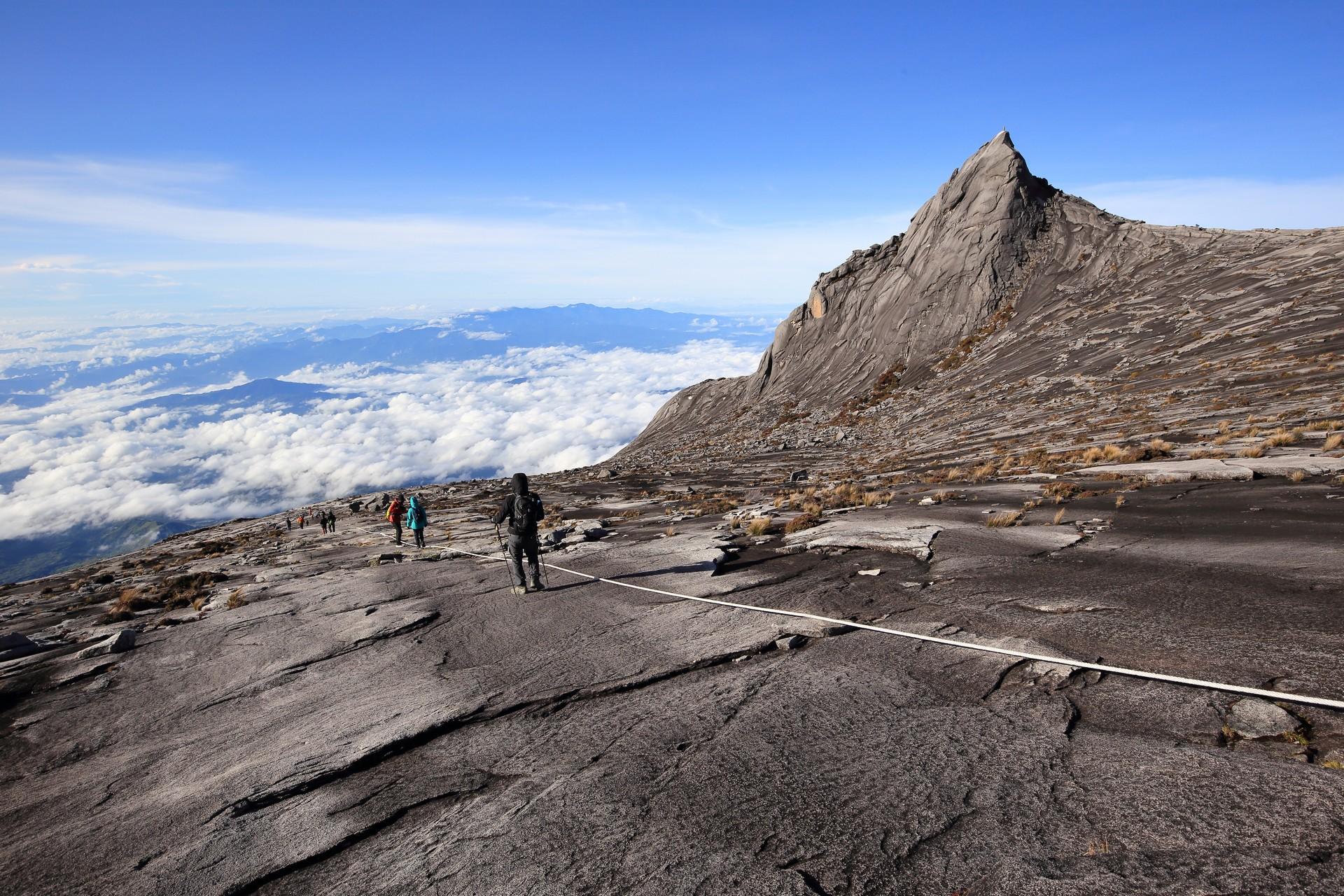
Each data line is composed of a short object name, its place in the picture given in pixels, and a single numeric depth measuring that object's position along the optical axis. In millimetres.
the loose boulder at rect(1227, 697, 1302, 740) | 5449
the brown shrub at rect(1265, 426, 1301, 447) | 18719
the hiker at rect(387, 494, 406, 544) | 26250
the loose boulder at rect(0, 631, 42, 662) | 12438
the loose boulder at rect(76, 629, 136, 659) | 11912
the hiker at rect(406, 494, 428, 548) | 23422
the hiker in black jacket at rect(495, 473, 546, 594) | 13055
